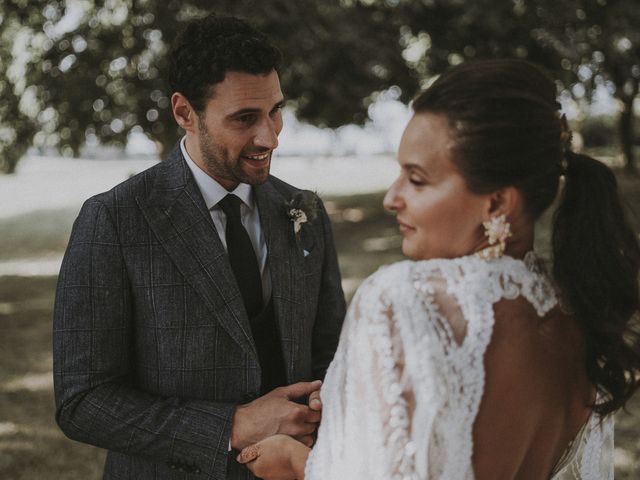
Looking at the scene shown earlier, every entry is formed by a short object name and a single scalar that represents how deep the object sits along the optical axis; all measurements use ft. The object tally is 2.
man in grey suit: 6.68
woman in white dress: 4.78
